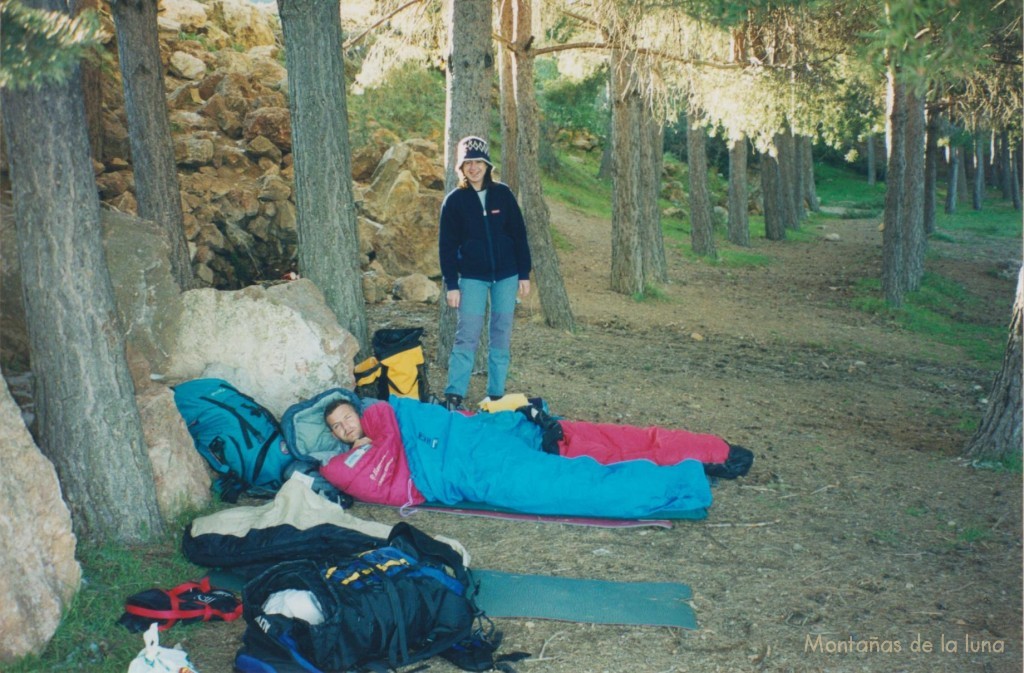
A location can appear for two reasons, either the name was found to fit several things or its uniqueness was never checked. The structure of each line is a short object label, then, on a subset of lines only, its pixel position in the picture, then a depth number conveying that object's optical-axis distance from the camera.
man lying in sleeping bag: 5.06
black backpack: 3.42
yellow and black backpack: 6.38
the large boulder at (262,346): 5.91
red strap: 3.73
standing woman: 6.48
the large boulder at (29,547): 3.43
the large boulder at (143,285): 5.59
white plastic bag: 3.10
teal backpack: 5.25
